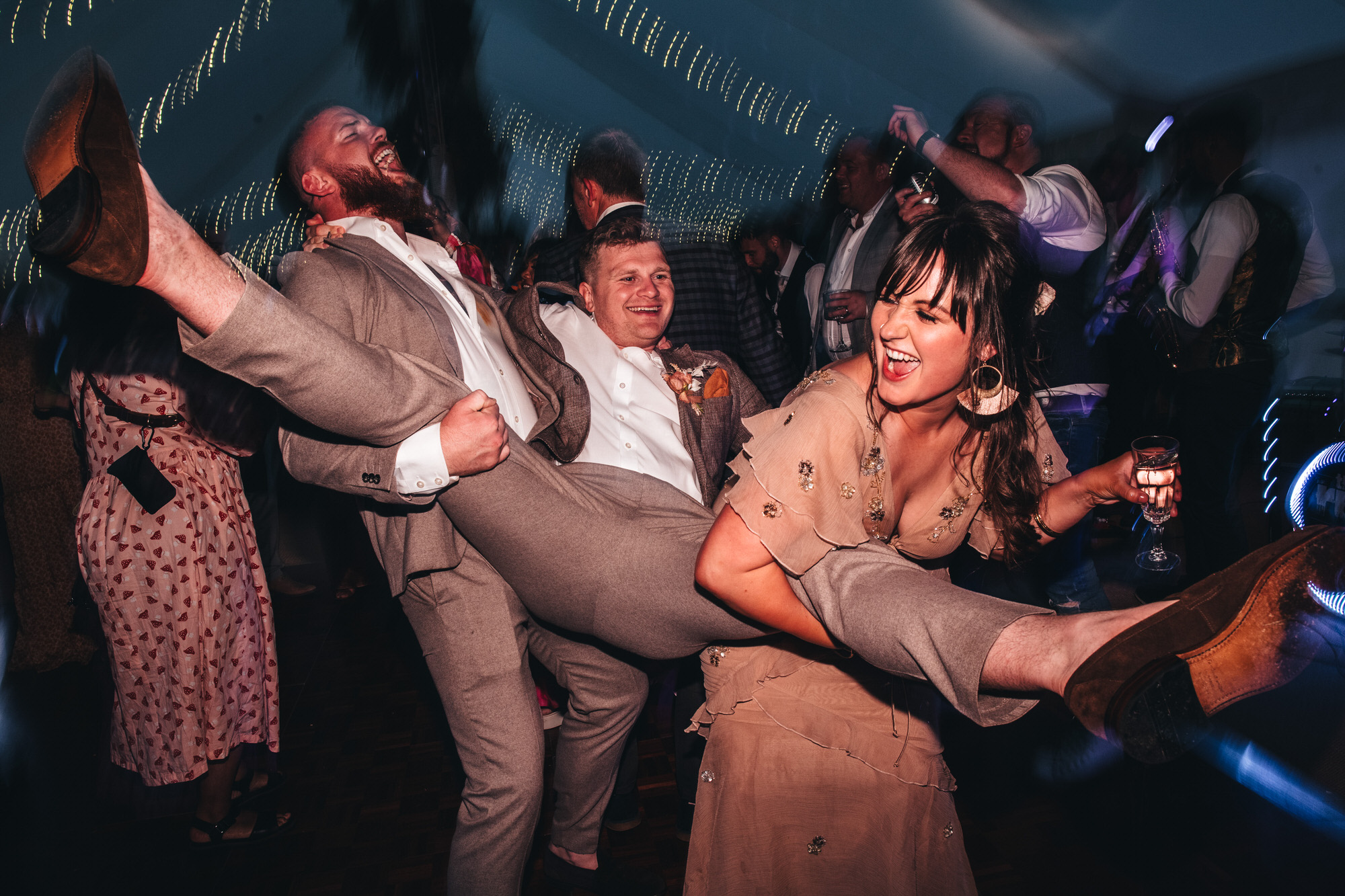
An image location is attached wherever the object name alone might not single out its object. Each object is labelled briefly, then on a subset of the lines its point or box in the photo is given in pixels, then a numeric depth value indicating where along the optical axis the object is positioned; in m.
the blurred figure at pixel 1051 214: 1.96
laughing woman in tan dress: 1.09
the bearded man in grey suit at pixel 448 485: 1.23
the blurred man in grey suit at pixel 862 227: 2.49
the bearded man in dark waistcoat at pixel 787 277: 3.42
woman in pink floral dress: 1.73
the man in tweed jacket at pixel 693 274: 1.99
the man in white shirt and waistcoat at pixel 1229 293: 2.29
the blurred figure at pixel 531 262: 2.44
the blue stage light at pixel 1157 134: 2.68
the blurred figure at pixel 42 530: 2.42
